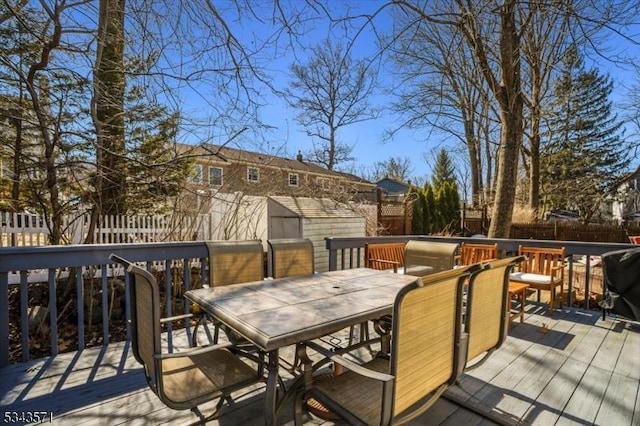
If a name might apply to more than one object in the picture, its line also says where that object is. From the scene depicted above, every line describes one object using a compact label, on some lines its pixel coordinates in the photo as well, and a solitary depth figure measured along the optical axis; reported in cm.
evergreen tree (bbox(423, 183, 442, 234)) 1378
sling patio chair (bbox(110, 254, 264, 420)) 149
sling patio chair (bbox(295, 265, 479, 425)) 130
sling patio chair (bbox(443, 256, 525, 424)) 171
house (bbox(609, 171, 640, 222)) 1789
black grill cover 337
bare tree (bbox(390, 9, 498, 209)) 743
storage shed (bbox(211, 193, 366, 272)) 715
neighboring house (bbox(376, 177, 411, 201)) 3202
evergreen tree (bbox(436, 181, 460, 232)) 1436
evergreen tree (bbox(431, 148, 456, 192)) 3231
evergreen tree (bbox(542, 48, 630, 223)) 1515
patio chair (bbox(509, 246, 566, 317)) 387
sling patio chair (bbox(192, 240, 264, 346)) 274
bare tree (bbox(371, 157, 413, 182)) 3406
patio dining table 159
